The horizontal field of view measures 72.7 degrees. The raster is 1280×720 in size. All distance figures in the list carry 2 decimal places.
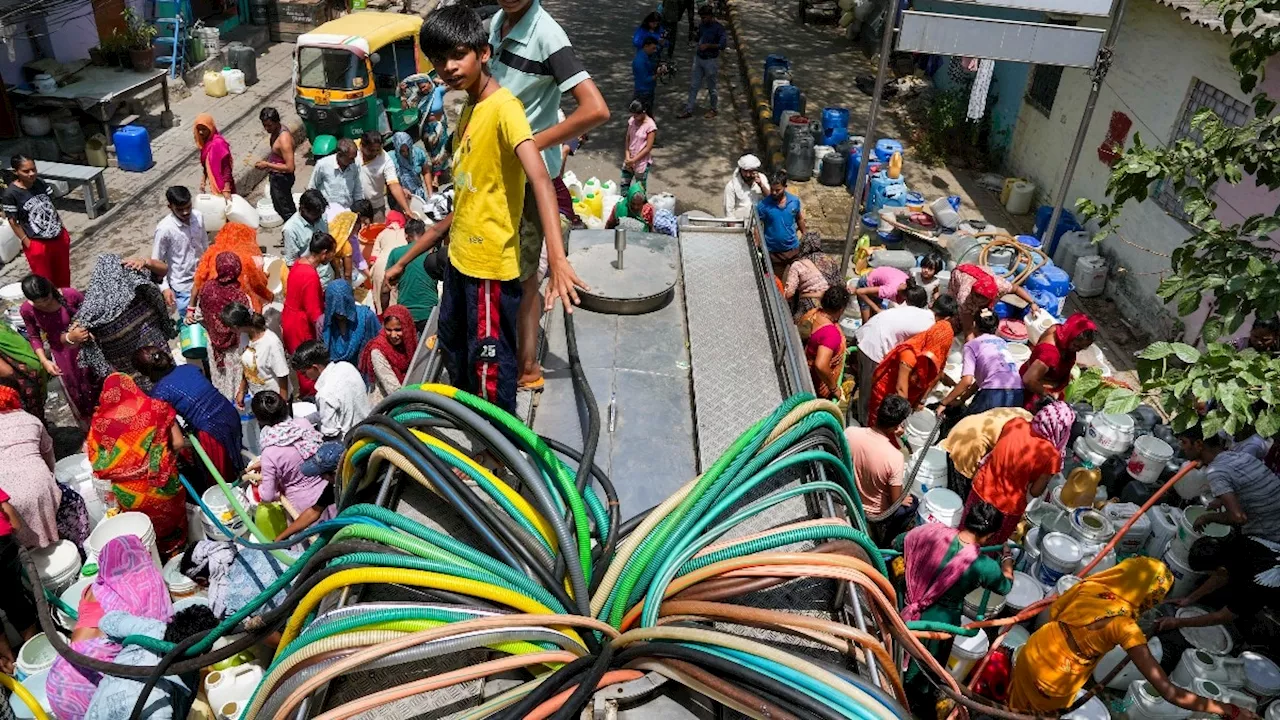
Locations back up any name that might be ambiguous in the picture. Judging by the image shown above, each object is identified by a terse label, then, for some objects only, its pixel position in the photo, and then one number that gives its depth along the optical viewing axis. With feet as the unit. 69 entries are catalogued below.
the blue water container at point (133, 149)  39.04
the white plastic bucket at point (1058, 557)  17.87
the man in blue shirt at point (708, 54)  47.73
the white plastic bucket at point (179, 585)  14.99
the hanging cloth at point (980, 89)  39.42
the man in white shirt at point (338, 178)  29.19
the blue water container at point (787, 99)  46.48
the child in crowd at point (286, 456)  16.43
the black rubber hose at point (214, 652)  7.91
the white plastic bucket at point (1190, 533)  18.16
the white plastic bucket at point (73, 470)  18.56
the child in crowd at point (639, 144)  33.88
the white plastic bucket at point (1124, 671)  16.37
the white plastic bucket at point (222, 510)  17.04
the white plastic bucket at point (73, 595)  15.40
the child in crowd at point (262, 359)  19.63
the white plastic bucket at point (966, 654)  16.11
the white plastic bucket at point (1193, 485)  20.25
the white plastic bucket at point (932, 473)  20.39
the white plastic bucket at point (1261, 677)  15.35
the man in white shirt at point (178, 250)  23.73
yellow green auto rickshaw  40.24
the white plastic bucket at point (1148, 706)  15.03
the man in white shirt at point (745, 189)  29.55
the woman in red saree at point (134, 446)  16.17
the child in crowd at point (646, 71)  44.29
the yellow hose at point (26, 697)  11.44
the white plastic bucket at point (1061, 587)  17.23
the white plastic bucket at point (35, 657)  14.02
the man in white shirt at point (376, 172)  29.86
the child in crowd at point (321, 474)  16.26
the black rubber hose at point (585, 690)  6.73
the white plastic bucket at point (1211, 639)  16.29
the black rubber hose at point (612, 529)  8.09
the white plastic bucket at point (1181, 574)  18.04
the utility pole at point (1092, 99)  27.02
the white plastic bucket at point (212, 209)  28.68
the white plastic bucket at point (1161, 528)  18.81
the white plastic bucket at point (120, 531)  16.12
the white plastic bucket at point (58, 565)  15.90
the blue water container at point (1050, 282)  29.43
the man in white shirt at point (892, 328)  22.17
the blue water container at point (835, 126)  43.93
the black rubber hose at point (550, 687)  6.70
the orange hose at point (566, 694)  6.74
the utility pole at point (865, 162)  27.81
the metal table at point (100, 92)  38.83
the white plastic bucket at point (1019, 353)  23.84
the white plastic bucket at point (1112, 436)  21.04
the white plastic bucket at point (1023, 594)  17.20
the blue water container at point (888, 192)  35.83
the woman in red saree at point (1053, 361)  19.90
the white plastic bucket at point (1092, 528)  18.49
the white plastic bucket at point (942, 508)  18.79
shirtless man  31.14
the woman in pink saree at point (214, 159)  29.37
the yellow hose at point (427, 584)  7.29
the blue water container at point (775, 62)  52.29
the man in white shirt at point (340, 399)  17.44
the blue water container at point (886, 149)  39.01
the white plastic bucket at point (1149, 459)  20.45
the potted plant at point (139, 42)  43.09
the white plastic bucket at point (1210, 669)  15.61
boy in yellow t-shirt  10.05
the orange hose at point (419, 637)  6.59
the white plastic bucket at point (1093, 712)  15.05
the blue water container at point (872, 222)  34.88
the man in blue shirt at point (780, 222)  27.12
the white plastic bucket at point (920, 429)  22.09
